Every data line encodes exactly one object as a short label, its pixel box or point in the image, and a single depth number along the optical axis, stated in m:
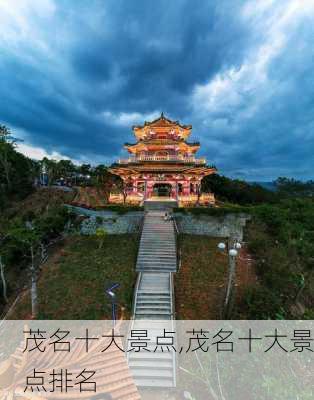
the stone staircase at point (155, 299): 7.48
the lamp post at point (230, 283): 7.99
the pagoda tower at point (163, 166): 20.60
